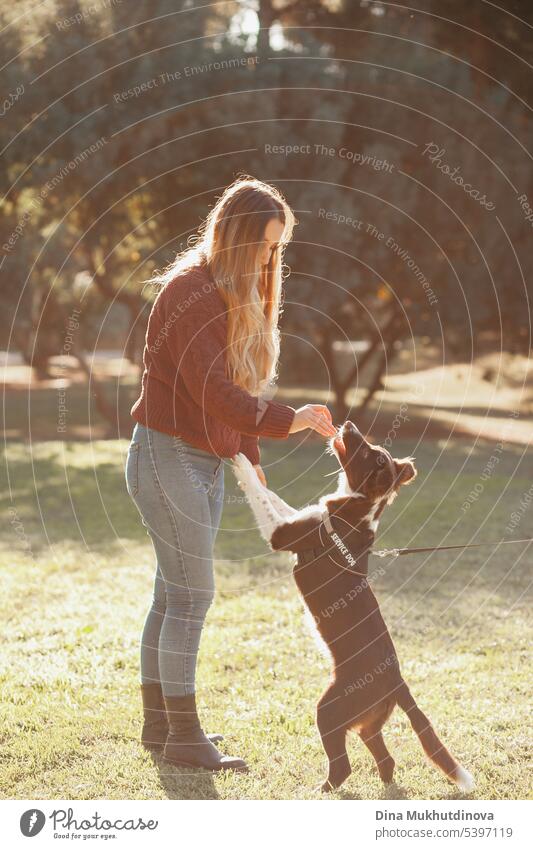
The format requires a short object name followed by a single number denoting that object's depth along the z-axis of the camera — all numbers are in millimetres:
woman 4316
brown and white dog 4367
